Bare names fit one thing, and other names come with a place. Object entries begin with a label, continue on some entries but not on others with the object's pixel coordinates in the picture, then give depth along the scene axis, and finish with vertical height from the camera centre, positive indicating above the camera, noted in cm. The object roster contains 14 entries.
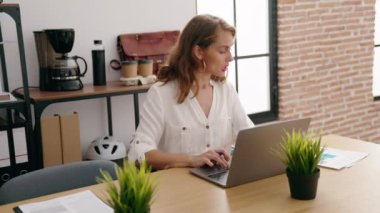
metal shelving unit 265 -47
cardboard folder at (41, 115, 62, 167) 285 -61
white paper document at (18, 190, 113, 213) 142 -51
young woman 208 -27
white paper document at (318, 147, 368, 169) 180 -51
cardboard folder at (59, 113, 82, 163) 292 -61
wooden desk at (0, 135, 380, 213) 142 -52
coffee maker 292 -14
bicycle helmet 312 -74
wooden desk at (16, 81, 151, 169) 273 -34
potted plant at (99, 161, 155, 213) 114 -37
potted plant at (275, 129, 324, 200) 145 -41
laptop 152 -40
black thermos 315 -18
